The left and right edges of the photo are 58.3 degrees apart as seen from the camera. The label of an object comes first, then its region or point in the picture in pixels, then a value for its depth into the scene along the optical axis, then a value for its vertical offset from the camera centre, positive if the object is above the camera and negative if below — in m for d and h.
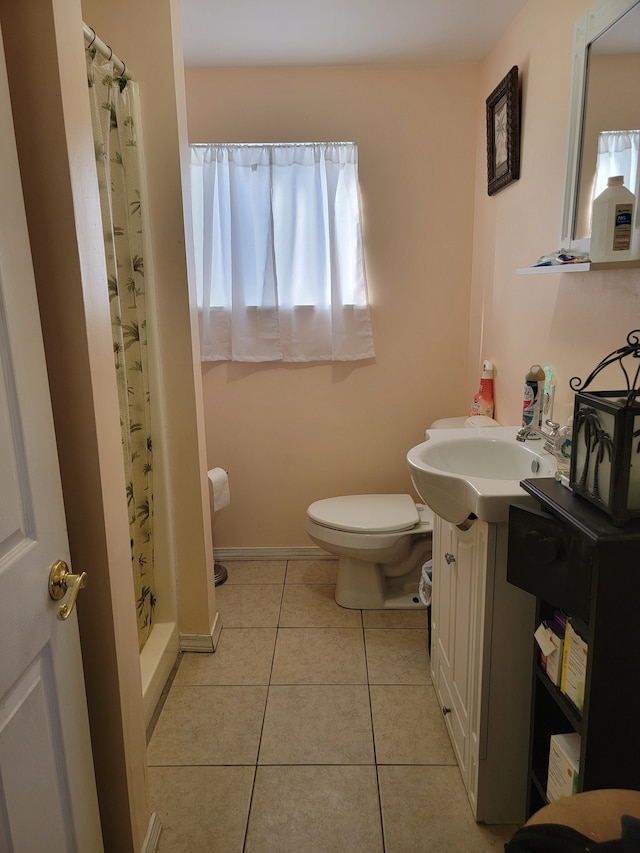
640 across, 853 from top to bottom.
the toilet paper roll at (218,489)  2.65 -0.83
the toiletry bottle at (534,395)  1.88 -0.30
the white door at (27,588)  0.90 -0.44
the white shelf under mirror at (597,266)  1.35 +0.08
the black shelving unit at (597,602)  1.02 -0.56
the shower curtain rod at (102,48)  1.53 +0.73
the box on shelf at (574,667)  1.12 -0.72
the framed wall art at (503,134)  2.12 +0.64
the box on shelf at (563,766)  1.15 -0.94
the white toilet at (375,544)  2.46 -1.02
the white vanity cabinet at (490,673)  1.43 -0.95
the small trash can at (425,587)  2.20 -1.08
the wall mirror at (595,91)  1.37 +0.52
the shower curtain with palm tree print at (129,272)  1.71 +0.12
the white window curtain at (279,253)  2.68 +0.25
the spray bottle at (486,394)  2.51 -0.40
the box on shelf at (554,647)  1.22 -0.73
